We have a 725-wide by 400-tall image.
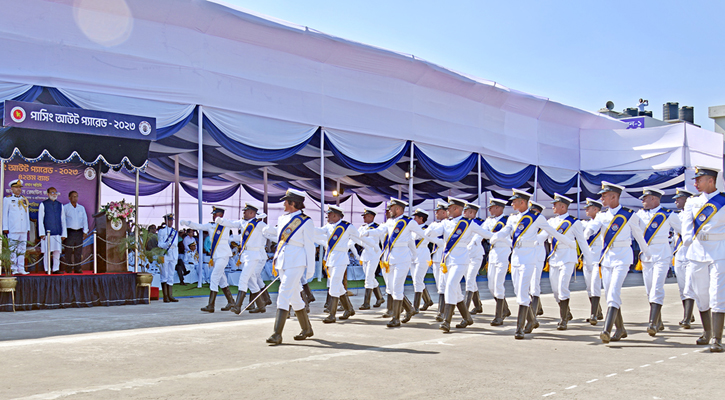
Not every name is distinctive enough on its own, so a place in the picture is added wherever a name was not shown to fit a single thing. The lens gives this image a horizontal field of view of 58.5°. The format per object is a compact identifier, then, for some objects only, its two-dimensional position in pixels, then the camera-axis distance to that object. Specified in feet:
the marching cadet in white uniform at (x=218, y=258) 38.11
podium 43.16
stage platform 37.76
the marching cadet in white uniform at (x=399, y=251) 33.14
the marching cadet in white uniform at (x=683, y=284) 30.76
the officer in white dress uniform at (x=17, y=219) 39.96
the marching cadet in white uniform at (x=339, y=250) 34.88
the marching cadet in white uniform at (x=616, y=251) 26.08
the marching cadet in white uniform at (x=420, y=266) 38.00
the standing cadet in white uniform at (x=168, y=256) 44.55
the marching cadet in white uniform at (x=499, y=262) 31.86
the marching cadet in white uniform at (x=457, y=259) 29.86
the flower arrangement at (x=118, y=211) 43.34
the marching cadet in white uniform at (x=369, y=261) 39.63
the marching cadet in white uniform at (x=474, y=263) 34.40
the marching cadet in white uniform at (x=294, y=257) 25.71
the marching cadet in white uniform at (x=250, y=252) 37.42
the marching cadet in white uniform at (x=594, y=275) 32.86
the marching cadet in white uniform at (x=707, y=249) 24.11
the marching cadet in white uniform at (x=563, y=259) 31.74
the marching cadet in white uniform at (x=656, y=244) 28.89
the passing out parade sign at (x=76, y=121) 36.81
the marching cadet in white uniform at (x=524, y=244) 28.37
